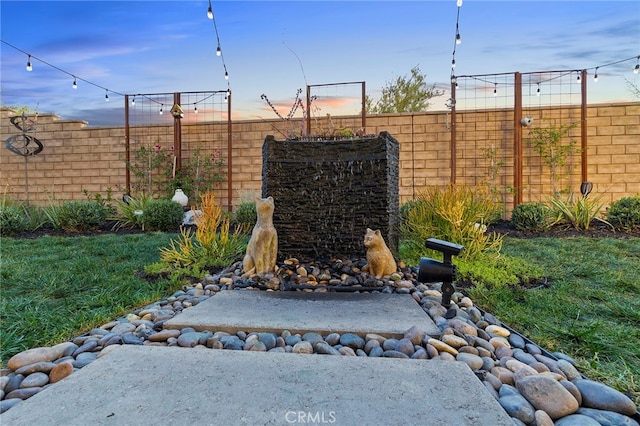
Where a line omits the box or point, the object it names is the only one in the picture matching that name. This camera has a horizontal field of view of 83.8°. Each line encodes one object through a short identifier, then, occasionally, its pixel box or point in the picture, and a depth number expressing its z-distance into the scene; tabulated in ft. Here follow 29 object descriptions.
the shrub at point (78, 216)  21.95
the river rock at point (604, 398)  3.91
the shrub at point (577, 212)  19.67
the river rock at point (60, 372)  4.58
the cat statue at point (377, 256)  9.82
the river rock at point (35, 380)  4.41
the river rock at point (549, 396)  3.90
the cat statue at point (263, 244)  10.18
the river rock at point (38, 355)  4.90
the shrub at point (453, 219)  12.21
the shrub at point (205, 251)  11.51
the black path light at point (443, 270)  7.39
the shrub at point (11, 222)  21.35
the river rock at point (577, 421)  3.63
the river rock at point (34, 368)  4.71
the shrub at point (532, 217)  19.47
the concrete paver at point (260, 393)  3.45
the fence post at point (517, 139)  24.32
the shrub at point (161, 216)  22.29
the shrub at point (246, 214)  21.99
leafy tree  35.94
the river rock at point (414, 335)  5.54
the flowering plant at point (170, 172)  28.45
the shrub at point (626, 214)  18.81
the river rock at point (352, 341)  5.50
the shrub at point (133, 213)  22.86
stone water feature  11.35
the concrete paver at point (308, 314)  6.11
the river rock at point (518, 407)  3.78
